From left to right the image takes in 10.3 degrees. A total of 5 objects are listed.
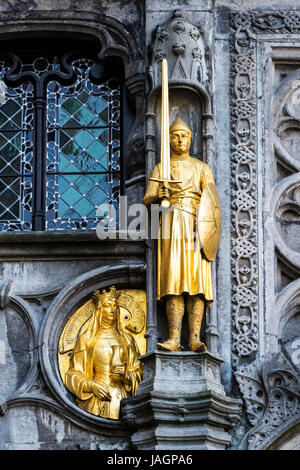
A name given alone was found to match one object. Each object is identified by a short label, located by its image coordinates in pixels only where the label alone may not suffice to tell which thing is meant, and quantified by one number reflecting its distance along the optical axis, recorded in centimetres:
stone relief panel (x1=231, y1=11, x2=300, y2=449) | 1506
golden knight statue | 1505
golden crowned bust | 1520
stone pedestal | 1452
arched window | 1642
